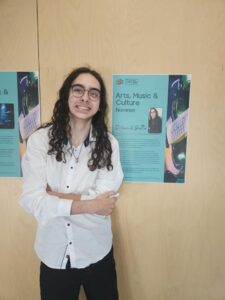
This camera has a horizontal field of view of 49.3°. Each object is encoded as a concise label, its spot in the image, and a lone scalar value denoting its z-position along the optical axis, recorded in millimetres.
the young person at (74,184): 1305
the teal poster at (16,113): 1590
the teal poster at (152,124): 1538
